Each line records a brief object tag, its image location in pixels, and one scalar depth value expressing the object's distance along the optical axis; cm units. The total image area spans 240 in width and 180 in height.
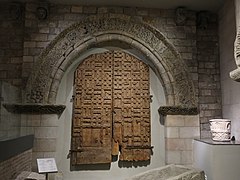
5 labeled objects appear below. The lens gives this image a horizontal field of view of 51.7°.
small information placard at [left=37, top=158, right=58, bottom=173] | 297
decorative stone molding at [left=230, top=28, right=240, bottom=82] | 258
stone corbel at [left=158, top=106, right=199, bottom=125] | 393
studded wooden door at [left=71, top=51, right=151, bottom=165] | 396
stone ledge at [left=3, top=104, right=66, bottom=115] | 371
